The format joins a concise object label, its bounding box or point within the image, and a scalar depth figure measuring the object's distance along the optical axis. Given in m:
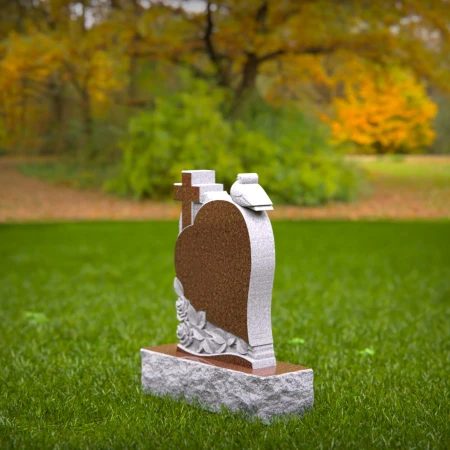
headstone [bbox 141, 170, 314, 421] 4.67
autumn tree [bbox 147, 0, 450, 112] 20.84
